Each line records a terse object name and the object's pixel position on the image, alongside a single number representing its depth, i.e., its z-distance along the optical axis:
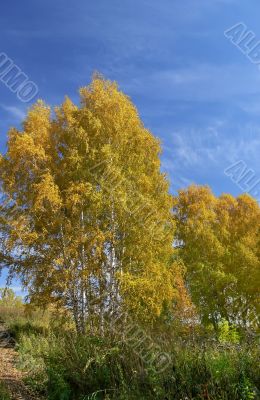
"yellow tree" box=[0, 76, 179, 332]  14.95
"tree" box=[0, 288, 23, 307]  26.67
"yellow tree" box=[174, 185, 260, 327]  24.25
